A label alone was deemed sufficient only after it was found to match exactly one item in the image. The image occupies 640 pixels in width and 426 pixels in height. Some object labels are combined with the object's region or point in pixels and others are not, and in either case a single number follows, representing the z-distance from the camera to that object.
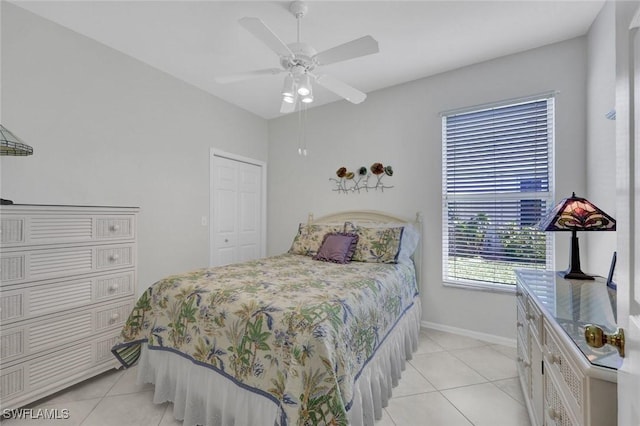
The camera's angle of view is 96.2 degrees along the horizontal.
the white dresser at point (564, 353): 0.77
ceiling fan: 1.69
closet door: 3.62
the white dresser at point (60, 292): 1.71
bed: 1.26
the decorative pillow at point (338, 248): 2.79
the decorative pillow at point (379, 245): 2.77
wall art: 3.35
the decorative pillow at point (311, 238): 3.20
